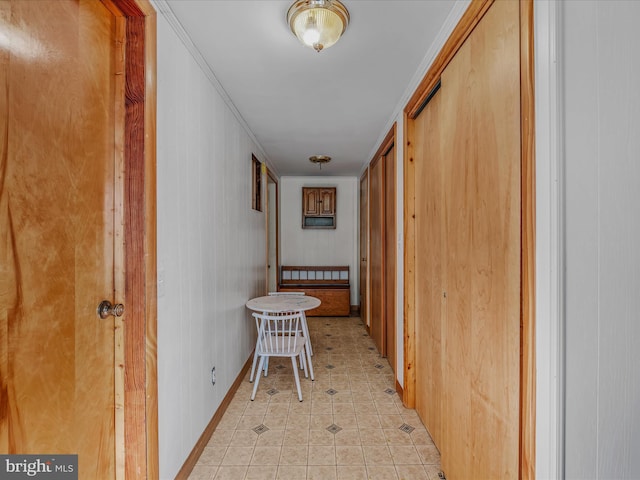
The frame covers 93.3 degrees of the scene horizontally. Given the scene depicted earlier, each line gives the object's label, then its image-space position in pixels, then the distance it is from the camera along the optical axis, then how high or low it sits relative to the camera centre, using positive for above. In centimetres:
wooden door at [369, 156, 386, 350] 337 -16
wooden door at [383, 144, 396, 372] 286 -16
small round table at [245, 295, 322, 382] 262 -59
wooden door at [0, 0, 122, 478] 84 +4
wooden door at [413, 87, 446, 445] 180 -18
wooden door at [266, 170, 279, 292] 499 +8
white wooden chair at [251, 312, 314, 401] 247 -89
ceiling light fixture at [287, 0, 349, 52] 137 +104
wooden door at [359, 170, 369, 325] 442 -4
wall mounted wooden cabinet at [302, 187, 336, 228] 540 +71
